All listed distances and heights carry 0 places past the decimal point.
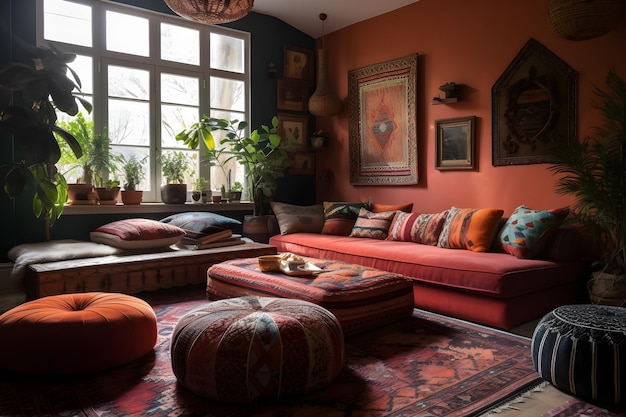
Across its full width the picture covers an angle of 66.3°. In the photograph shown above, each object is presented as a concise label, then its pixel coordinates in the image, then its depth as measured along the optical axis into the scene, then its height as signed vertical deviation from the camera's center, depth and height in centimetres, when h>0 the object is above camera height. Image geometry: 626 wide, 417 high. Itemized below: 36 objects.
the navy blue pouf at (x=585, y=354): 200 -70
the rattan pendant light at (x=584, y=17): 334 +125
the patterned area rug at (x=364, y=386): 198 -88
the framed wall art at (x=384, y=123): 515 +82
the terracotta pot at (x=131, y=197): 475 +1
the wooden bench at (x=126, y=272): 339 -57
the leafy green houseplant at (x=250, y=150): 519 +54
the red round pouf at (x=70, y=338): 222 -67
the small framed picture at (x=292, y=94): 605 +130
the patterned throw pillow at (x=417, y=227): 432 -30
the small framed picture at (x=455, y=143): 458 +51
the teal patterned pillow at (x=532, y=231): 347 -27
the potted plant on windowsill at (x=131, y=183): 475 +15
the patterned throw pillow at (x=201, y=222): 449 -24
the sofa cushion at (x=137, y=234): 402 -32
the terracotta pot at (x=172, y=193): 499 +4
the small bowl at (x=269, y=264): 335 -48
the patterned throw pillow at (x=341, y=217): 512 -24
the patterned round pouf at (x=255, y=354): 200 -68
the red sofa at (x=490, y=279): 311 -59
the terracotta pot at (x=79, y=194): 443 +4
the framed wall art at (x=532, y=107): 391 +74
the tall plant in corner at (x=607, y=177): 320 +11
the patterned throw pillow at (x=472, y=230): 387 -29
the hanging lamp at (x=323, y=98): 589 +121
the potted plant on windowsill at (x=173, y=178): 500 +20
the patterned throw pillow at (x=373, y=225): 481 -30
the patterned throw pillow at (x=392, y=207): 504 -13
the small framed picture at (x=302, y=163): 619 +43
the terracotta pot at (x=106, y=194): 458 +4
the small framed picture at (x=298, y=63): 607 +171
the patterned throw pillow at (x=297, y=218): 529 -25
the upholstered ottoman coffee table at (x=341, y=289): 285 -60
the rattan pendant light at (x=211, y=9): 300 +120
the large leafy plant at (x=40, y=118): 361 +63
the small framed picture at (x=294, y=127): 607 +88
